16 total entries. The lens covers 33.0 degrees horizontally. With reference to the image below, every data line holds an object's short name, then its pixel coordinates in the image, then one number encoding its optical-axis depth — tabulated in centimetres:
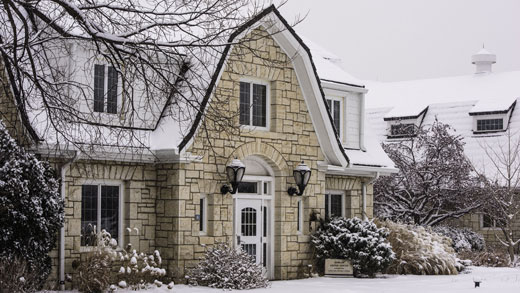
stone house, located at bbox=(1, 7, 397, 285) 1808
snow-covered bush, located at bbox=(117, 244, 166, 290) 1689
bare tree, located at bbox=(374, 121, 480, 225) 3052
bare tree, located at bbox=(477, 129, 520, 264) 2910
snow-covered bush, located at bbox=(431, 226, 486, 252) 2905
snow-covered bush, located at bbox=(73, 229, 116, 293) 1641
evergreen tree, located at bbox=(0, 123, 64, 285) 1508
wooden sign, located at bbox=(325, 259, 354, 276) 2095
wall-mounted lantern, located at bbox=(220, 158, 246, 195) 1888
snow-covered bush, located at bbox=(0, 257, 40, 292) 1405
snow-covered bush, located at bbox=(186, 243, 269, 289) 1784
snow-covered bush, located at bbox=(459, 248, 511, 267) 2691
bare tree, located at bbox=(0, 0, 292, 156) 1177
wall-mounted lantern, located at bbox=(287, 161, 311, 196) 2038
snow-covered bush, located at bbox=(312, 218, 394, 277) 2089
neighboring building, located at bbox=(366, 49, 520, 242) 3412
